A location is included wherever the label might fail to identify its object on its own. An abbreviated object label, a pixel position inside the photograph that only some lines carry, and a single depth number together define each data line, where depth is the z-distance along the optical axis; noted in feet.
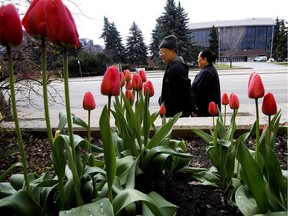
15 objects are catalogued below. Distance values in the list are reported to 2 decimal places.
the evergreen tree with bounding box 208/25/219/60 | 143.29
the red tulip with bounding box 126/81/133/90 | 6.32
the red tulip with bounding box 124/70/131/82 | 6.40
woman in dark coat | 11.99
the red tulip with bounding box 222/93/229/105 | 6.55
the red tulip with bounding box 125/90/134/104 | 6.20
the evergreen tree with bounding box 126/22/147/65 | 121.08
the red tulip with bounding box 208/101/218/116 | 6.38
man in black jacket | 11.04
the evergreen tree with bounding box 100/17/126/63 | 121.52
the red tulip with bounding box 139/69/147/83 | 6.42
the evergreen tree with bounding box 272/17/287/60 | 137.40
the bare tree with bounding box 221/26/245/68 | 139.44
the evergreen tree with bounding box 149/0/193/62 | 95.50
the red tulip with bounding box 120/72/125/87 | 5.93
